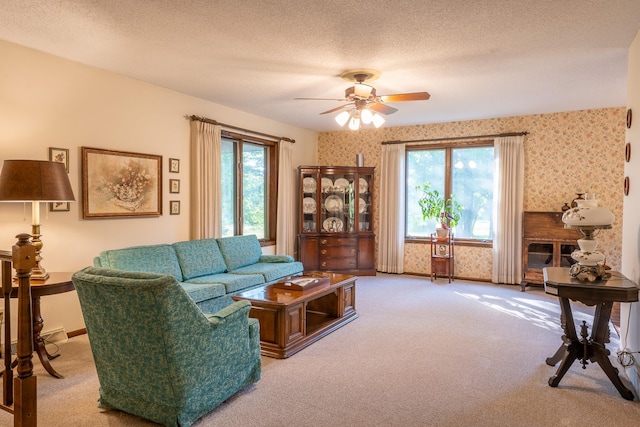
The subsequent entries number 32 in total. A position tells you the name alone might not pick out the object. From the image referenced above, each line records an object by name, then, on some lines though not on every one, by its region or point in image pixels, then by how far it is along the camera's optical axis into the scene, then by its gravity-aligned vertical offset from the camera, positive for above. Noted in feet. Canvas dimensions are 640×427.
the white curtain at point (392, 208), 24.49 +0.11
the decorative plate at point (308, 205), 24.16 +0.27
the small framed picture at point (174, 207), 16.76 +0.09
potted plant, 22.95 +0.11
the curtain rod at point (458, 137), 21.40 +4.01
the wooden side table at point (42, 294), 9.87 -2.03
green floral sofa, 13.39 -2.13
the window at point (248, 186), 20.41 +1.24
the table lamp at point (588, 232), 10.10 -0.55
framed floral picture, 13.71 +0.89
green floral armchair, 7.36 -2.61
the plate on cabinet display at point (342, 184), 24.32 +1.50
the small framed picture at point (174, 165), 16.70 +1.78
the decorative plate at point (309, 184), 24.16 +1.48
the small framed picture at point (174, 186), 16.72 +0.95
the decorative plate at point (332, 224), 24.17 -0.87
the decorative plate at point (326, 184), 24.18 +1.49
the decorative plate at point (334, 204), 24.32 +0.33
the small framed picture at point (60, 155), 12.71 +1.67
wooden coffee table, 11.76 -3.27
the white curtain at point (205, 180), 17.57 +1.27
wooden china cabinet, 23.90 -0.72
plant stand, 22.59 -2.52
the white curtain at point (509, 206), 21.43 +0.21
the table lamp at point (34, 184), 10.16 +0.61
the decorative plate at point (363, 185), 24.53 +1.46
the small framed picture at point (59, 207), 12.71 +0.06
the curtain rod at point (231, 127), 17.51 +3.92
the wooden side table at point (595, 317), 9.38 -2.61
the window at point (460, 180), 22.97 +1.73
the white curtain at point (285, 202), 23.00 +0.44
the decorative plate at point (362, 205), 24.54 +0.28
